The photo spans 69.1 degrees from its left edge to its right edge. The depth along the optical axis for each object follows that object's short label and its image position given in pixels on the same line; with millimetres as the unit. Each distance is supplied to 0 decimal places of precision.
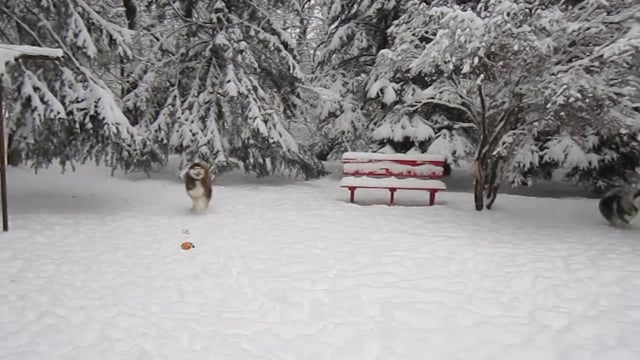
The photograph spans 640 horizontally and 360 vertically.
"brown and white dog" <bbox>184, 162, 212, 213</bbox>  7523
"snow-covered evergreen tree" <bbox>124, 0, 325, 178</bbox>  10930
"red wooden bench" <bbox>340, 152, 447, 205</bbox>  8844
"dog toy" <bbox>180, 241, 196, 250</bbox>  5796
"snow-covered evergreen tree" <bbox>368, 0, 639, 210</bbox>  6355
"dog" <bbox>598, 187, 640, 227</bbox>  7023
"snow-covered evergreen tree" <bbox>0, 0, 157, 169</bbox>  7234
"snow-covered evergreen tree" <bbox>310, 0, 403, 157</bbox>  12219
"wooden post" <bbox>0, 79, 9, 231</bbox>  6305
